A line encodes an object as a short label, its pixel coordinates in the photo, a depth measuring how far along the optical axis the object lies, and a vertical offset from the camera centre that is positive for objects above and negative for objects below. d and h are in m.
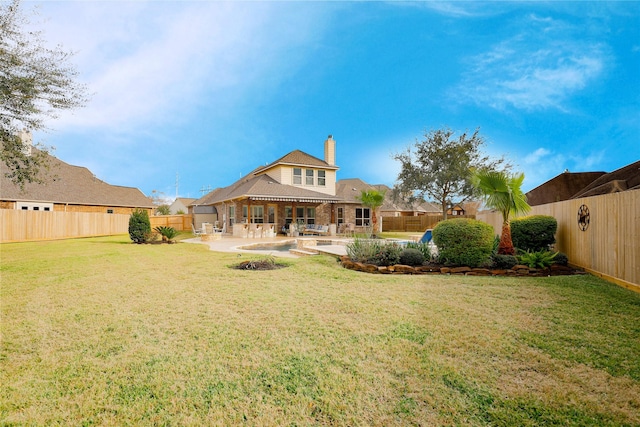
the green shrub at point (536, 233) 9.48 -0.39
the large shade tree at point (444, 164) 28.41 +5.34
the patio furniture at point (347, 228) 27.45 -0.57
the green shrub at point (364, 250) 9.62 -0.90
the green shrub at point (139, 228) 17.05 -0.29
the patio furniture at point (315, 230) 23.80 -0.64
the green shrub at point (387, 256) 8.93 -1.01
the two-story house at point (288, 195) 22.94 +1.99
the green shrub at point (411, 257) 8.78 -1.03
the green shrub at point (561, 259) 8.65 -1.08
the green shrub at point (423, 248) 9.57 -0.85
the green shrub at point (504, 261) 8.45 -1.12
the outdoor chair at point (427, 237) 13.16 -0.69
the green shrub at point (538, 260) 8.38 -1.07
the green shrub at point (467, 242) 8.33 -0.57
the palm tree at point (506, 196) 9.18 +0.73
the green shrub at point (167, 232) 17.22 -0.52
